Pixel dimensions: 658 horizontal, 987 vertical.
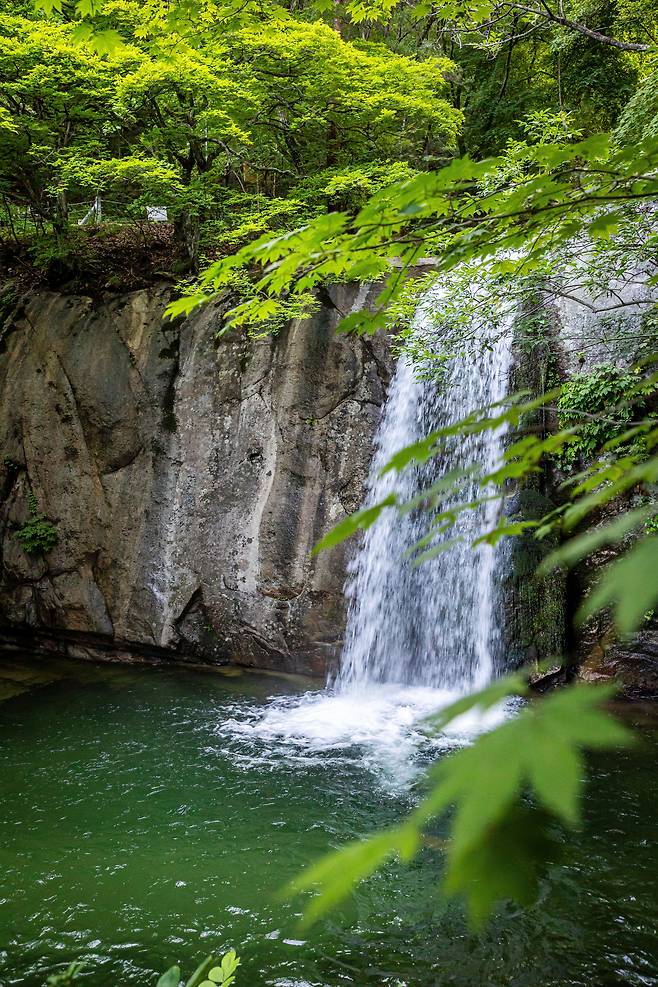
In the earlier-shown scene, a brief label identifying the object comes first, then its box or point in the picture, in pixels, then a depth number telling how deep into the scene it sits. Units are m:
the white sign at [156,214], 13.61
